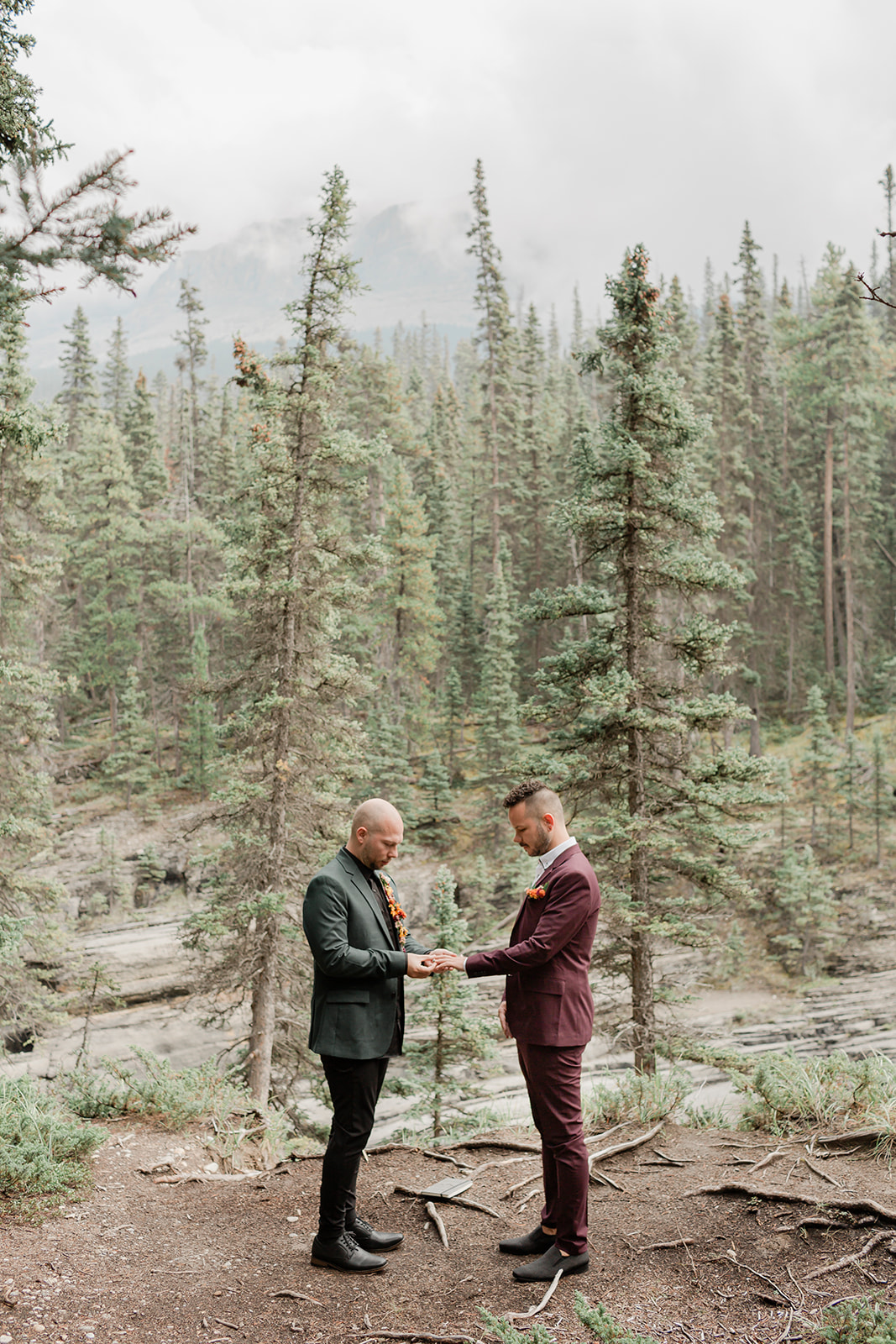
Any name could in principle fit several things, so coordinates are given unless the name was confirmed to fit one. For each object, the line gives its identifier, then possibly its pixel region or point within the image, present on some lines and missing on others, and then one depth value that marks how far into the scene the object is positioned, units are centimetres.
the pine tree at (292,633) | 1293
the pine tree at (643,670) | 1039
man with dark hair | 380
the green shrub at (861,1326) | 286
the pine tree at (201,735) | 3288
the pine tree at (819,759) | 2742
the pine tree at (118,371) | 5269
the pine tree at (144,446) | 3944
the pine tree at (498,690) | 2972
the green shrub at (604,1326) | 300
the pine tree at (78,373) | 4175
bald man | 389
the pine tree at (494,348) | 3309
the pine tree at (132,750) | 3222
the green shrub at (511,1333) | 291
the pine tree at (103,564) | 3475
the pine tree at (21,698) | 1480
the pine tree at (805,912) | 2375
